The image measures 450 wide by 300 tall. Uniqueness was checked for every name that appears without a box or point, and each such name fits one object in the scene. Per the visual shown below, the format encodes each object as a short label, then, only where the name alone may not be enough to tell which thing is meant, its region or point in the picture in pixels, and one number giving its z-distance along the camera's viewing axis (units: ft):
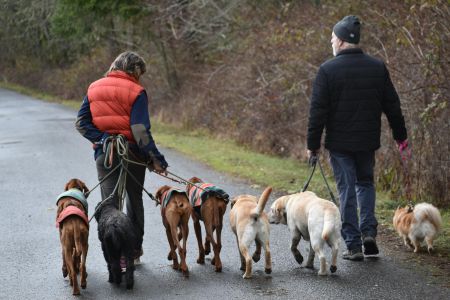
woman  48.29
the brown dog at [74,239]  45.03
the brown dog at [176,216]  48.57
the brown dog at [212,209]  49.73
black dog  44.98
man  50.14
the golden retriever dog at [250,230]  47.14
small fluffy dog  52.08
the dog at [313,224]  46.57
